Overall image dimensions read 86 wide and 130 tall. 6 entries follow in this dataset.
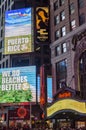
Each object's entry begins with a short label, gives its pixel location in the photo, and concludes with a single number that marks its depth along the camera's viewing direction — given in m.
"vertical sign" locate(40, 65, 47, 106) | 50.43
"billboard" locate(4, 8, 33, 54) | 90.62
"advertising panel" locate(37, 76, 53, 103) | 87.22
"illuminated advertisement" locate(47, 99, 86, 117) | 37.92
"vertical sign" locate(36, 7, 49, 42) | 79.88
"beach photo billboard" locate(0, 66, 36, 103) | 87.25
